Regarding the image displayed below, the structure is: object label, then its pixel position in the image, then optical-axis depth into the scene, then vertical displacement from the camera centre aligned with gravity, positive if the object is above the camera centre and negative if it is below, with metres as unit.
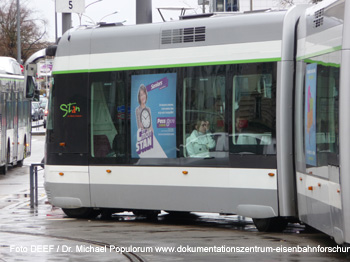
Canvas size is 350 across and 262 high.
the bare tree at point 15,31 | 95.81 +10.56
